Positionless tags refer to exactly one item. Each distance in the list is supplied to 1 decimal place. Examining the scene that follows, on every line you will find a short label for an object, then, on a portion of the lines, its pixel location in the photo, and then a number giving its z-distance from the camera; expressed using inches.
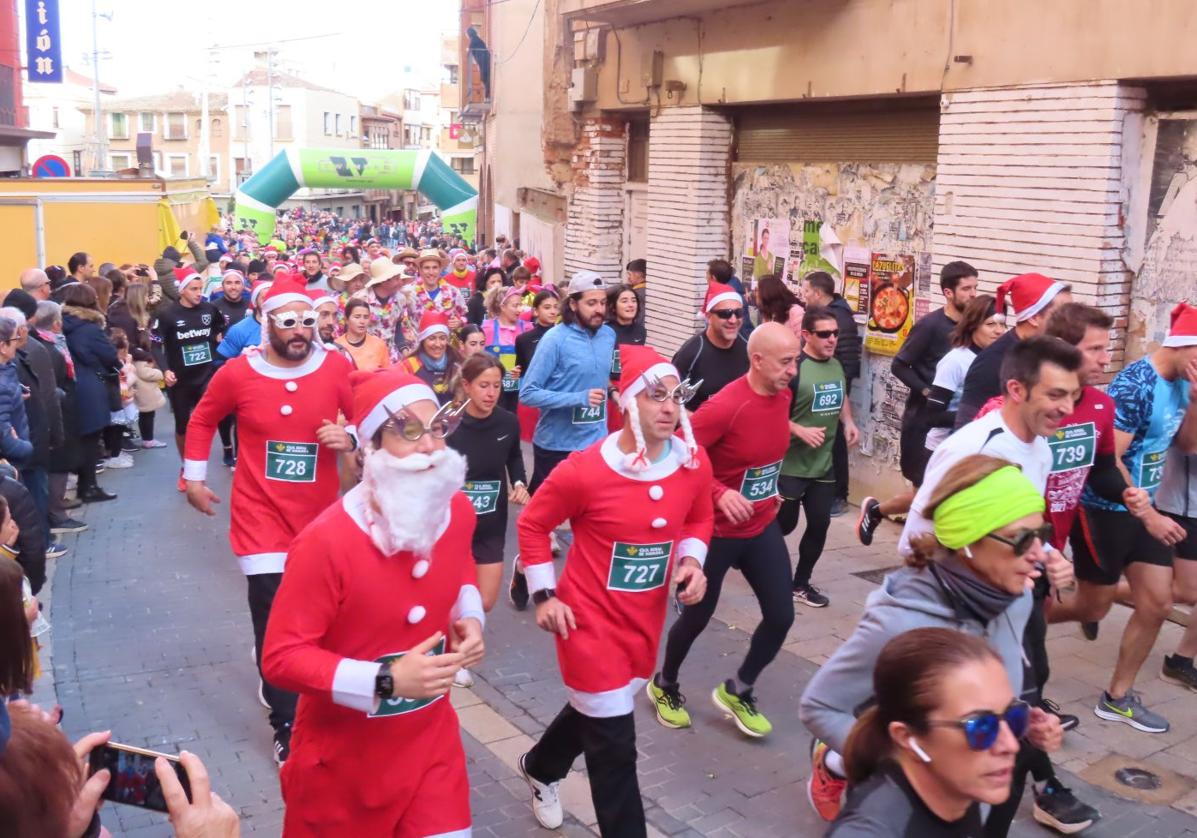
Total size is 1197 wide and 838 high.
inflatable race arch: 1170.6
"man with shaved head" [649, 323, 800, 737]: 224.7
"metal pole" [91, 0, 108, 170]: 1977.5
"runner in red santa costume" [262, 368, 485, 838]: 128.6
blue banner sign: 1316.4
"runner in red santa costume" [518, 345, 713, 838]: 171.8
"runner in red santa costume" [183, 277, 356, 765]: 219.3
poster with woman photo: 449.4
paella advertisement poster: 385.4
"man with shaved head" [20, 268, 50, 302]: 432.1
